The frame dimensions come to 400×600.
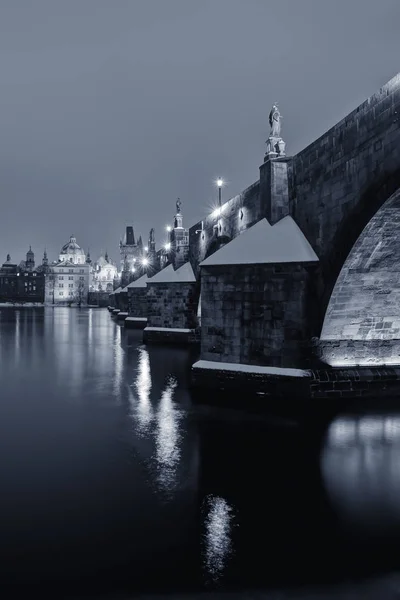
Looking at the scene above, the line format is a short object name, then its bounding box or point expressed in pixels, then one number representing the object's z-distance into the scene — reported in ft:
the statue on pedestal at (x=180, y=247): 101.71
